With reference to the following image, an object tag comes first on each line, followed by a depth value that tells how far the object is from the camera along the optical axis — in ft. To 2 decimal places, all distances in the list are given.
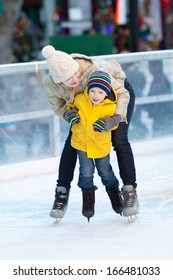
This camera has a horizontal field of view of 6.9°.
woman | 25.84
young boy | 26.02
